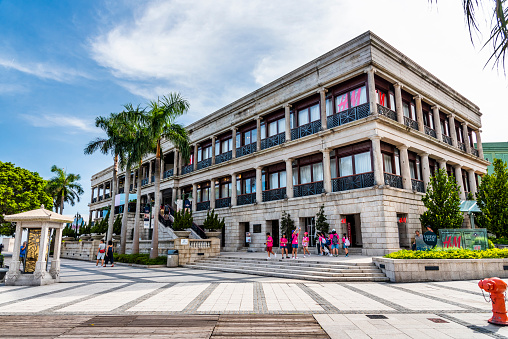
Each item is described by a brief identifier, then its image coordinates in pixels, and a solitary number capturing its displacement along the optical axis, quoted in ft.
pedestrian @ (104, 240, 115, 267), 68.23
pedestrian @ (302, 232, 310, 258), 63.52
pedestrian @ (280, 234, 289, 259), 61.47
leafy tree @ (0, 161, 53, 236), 112.37
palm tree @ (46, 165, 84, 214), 149.89
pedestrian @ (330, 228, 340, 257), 61.51
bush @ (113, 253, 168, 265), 67.31
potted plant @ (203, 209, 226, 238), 81.86
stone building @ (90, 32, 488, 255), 64.03
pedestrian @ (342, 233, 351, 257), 60.29
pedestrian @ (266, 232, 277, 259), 61.98
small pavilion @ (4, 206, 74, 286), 40.01
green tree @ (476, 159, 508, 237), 65.26
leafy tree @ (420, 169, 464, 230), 58.39
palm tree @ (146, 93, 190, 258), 71.46
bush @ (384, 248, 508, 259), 43.70
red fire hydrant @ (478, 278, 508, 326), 20.30
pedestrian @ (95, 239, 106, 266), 69.82
